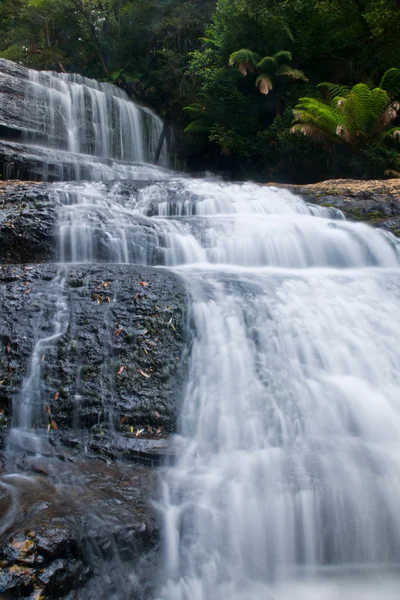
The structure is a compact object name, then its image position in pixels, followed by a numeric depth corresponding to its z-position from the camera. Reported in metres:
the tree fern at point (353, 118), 8.49
